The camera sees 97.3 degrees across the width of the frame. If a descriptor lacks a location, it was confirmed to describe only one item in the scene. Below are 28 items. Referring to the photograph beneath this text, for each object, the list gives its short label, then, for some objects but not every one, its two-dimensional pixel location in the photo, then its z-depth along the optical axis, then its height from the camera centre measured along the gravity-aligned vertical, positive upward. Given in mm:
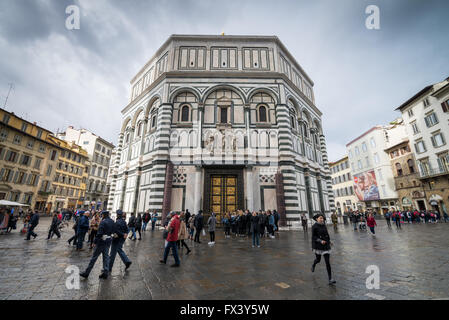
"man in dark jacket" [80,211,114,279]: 4254 -650
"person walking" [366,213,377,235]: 11292 -481
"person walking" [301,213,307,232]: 14156 -620
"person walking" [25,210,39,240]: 9123 -489
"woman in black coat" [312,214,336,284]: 4172 -541
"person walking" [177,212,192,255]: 6359 -622
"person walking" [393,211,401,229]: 15862 -400
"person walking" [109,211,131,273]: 4771 -667
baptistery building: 14625 +6229
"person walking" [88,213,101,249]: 7956 -571
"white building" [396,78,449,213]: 23047 +9180
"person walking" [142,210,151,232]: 12391 -279
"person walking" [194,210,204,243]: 9297 -517
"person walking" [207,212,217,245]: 8726 -673
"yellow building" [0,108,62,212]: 24203 +6723
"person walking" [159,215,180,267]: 5374 -571
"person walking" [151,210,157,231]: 13367 -427
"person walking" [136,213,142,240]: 10273 -532
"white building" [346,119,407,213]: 32219 +7876
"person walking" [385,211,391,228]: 17866 -328
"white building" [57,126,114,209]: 38469 +9910
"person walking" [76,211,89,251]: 7425 -552
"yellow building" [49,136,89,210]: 31672 +5878
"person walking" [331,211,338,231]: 15293 -434
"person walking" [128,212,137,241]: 10023 -617
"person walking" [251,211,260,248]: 8211 -607
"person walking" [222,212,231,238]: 11391 -793
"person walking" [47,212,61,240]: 9570 -649
